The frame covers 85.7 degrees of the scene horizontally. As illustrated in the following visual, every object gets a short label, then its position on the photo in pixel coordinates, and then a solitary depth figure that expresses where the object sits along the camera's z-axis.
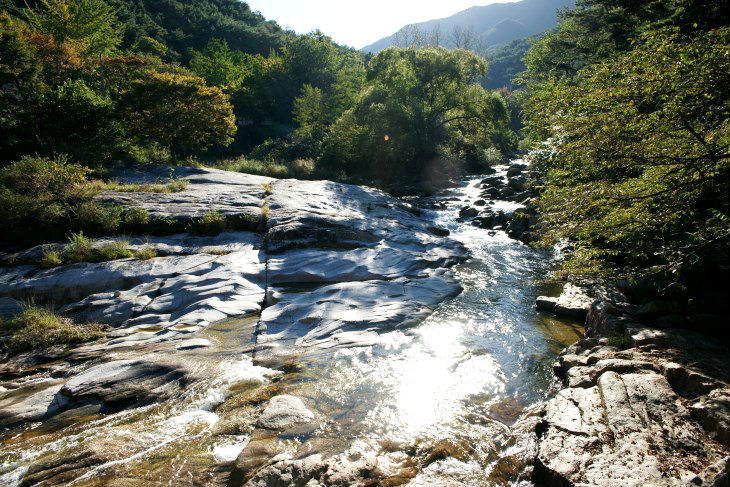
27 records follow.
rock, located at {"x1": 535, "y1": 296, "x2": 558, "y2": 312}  10.40
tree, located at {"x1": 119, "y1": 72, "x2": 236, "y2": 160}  21.31
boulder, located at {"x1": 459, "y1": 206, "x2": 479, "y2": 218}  21.23
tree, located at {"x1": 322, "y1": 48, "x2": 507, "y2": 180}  30.36
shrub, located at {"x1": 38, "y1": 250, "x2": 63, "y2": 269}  10.45
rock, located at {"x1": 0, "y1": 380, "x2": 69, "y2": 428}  5.91
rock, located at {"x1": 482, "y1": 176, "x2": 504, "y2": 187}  27.92
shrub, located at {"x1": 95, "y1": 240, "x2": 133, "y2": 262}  10.99
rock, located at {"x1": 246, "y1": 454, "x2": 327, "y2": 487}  4.56
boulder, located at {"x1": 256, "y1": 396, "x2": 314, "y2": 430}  5.70
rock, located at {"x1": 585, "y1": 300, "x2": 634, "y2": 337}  7.68
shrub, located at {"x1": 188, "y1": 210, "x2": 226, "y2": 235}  13.29
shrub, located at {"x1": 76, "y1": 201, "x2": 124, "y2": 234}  12.26
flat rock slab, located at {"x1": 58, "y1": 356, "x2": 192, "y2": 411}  6.27
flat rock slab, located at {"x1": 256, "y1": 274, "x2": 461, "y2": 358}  8.60
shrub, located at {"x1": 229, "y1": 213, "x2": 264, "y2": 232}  14.01
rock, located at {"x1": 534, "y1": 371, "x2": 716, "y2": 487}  4.10
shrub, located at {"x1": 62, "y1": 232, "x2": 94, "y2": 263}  10.77
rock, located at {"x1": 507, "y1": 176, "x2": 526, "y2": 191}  25.73
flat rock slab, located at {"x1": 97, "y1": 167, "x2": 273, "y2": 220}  13.77
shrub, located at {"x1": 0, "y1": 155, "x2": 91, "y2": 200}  12.41
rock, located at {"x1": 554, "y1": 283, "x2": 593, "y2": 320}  9.85
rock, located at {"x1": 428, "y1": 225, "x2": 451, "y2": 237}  17.44
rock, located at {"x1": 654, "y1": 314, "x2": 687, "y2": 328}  7.26
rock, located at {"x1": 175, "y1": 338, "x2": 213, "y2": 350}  7.95
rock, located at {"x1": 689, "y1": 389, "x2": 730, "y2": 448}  4.28
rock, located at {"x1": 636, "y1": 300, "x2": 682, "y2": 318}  7.71
